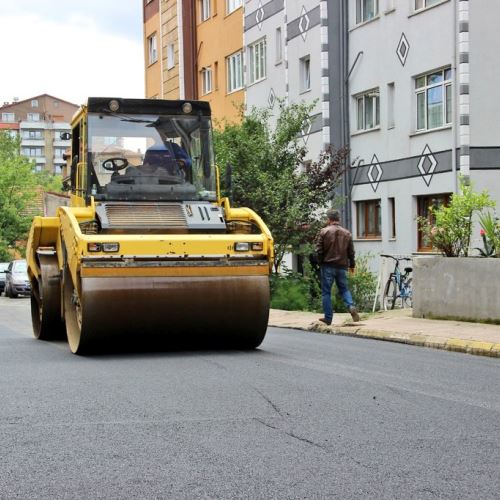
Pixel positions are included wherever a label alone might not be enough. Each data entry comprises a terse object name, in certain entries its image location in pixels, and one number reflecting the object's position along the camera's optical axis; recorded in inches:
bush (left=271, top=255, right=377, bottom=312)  871.7
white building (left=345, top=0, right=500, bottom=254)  940.0
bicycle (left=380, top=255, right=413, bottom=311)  839.1
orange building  1558.4
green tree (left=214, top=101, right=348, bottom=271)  959.0
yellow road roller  451.8
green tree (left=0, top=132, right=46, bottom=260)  2677.2
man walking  636.1
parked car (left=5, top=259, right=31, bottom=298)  1683.1
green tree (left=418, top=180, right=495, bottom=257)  645.3
